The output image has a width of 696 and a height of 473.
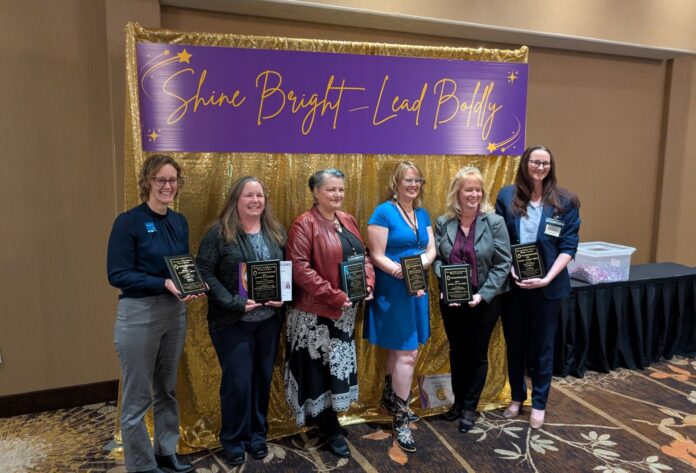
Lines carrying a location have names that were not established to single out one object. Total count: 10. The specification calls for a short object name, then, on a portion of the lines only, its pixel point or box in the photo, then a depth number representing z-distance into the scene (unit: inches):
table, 145.3
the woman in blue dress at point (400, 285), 107.0
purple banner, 100.6
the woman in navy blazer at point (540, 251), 113.0
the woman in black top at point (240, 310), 96.7
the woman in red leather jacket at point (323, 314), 100.1
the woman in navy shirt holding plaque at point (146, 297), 85.4
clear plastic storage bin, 146.6
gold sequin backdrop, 102.2
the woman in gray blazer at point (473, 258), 110.4
